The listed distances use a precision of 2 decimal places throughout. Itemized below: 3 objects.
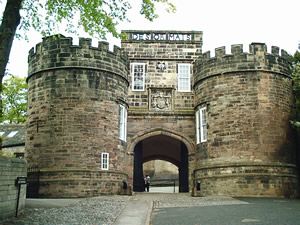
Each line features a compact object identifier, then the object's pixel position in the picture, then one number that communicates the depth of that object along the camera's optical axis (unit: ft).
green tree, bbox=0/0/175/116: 37.27
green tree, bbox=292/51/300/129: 56.73
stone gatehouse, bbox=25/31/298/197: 57.77
